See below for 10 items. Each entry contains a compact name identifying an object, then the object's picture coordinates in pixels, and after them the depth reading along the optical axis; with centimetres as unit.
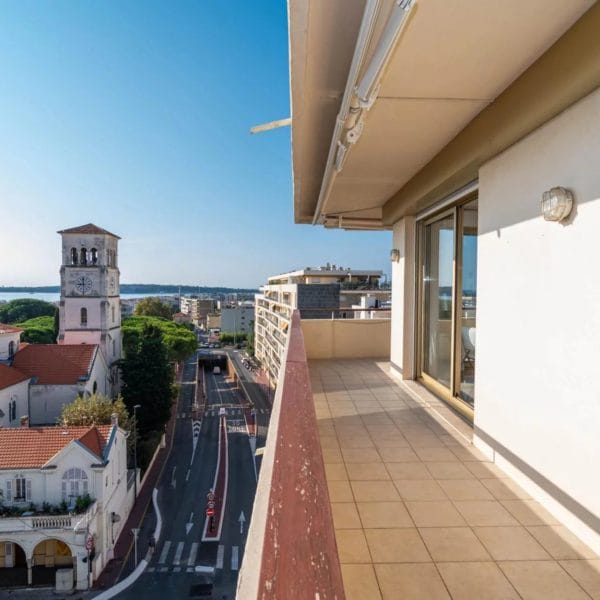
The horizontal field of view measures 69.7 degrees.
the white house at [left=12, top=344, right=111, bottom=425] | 2320
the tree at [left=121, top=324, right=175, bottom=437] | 2442
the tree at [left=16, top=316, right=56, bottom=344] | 4131
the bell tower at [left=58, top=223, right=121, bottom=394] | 2944
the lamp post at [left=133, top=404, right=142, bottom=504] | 1817
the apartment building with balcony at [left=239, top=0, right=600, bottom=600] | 180
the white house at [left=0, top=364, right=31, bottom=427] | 2061
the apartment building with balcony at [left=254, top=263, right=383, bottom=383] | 3338
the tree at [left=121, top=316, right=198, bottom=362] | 3778
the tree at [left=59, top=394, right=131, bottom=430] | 1873
